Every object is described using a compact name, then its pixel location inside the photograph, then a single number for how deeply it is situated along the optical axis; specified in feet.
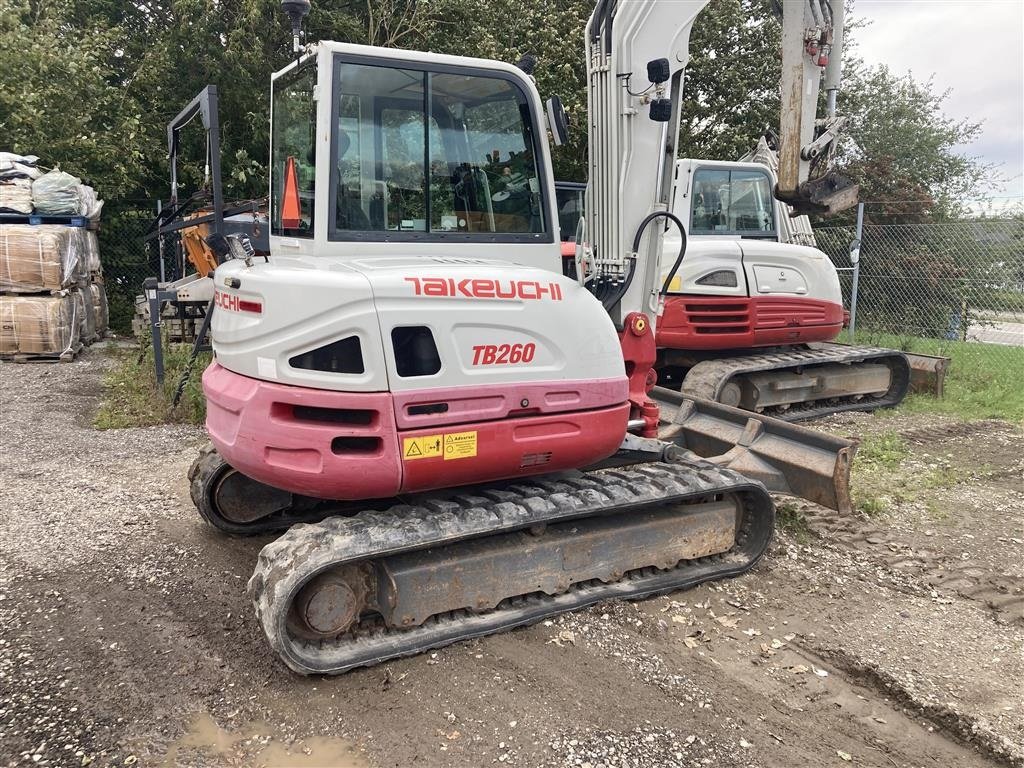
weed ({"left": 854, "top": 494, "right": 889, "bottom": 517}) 17.21
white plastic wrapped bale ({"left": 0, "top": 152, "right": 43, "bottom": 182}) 35.65
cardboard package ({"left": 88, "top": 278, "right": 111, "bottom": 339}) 41.70
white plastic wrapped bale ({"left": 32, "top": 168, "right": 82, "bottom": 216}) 35.73
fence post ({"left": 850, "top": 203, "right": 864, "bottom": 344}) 35.60
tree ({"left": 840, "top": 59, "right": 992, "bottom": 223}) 51.65
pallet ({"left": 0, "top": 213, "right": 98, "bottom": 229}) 35.73
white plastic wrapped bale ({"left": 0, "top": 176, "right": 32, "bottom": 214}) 35.09
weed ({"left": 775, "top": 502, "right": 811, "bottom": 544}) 16.10
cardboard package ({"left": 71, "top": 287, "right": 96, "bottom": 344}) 38.09
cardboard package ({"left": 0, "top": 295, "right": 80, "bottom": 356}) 34.60
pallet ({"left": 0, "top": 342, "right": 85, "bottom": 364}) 35.01
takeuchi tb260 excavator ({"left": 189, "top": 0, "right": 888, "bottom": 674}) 11.12
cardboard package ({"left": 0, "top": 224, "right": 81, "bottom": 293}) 34.50
